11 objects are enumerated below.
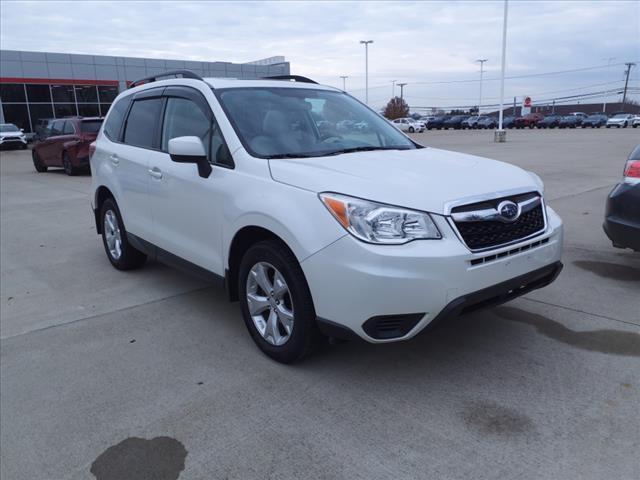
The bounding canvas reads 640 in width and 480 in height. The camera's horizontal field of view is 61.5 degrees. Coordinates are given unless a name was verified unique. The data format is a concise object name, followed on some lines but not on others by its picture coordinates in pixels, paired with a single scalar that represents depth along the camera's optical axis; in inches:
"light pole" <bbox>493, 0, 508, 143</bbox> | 1277.1
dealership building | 1533.0
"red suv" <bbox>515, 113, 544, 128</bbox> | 2436.0
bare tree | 3747.3
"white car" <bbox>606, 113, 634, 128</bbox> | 2107.5
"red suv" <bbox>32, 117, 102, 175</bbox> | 641.6
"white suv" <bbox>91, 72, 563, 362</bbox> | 114.3
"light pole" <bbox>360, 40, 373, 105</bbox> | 2632.1
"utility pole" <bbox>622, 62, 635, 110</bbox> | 3679.6
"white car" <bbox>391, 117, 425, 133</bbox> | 2250.2
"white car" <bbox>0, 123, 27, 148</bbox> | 1224.2
